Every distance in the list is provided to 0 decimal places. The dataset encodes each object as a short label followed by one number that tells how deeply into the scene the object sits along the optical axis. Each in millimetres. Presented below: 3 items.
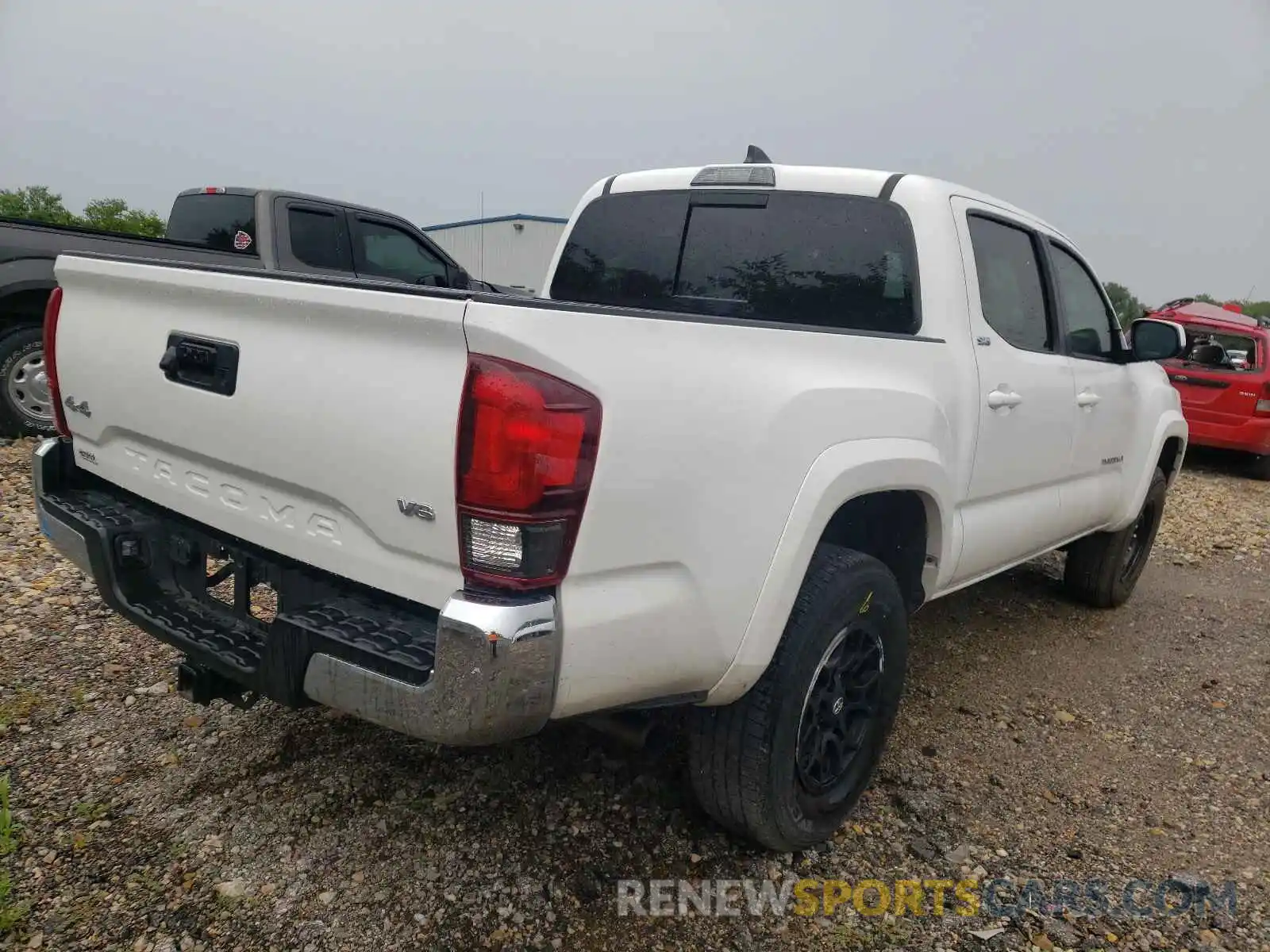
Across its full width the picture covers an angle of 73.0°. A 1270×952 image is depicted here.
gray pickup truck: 5363
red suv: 8820
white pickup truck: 1603
